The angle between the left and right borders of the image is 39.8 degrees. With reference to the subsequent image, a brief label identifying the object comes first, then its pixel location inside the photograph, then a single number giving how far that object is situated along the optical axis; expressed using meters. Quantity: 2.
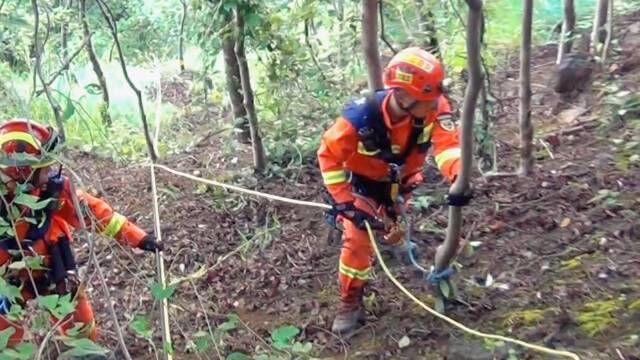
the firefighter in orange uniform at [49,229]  4.33
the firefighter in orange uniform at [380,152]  4.59
